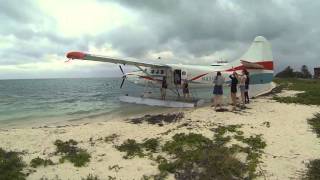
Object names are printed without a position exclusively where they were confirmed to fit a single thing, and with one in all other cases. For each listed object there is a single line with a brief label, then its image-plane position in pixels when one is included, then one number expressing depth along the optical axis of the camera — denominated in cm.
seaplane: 1079
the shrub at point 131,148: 445
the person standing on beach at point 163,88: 1143
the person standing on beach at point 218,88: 856
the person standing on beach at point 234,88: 855
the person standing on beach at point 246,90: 937
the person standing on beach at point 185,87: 1122
